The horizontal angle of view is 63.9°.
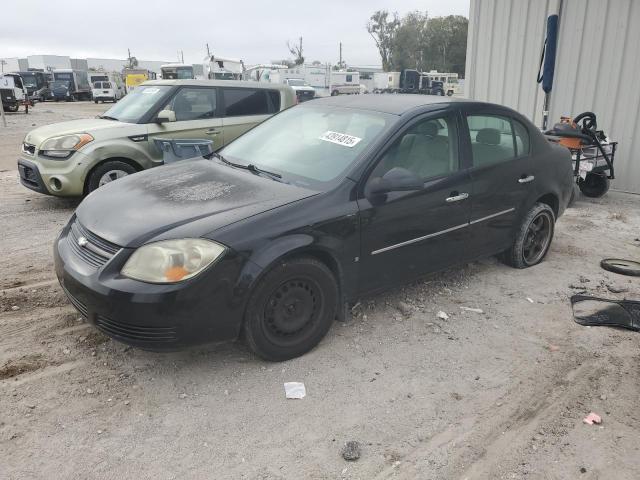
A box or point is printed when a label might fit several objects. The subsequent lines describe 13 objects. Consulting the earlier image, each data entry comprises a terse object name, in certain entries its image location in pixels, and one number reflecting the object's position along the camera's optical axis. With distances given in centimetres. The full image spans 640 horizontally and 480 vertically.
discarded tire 497
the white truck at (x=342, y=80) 3516
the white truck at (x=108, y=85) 4081
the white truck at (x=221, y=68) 2998
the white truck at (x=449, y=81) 3648
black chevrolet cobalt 286
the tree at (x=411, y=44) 6812
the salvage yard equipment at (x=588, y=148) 753
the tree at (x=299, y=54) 7666
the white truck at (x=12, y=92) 2589
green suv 641
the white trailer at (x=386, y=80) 4082
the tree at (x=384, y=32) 7444
